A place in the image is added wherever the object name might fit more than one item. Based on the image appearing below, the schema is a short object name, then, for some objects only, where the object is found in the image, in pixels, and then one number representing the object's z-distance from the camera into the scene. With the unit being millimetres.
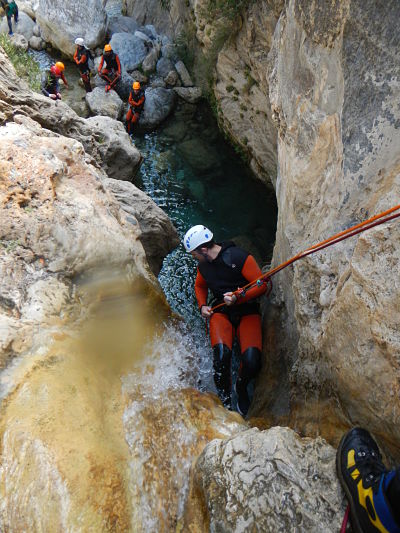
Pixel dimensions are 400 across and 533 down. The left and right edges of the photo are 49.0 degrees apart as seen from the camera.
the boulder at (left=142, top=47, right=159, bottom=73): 14617
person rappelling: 5418
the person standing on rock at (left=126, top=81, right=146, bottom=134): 12289
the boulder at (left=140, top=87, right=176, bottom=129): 12805
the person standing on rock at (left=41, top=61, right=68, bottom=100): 11609
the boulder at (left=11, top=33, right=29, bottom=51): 15330
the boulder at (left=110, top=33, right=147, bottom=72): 14703
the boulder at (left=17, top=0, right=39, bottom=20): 17834
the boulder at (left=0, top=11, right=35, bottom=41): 16734
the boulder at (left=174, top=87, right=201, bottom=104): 13797
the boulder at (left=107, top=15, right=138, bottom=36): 16312
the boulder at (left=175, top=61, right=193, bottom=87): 14414
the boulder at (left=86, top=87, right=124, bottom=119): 12859
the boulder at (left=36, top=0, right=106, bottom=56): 15508
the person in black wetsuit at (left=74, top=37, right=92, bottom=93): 13859
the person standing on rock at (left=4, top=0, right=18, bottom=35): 15695
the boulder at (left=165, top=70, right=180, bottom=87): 14250
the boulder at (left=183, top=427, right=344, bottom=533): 3008
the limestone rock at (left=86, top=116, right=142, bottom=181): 9250
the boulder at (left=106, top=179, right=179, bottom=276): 7523
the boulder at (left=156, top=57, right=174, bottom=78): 14586
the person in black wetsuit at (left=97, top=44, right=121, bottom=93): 13414
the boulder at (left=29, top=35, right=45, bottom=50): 16406
